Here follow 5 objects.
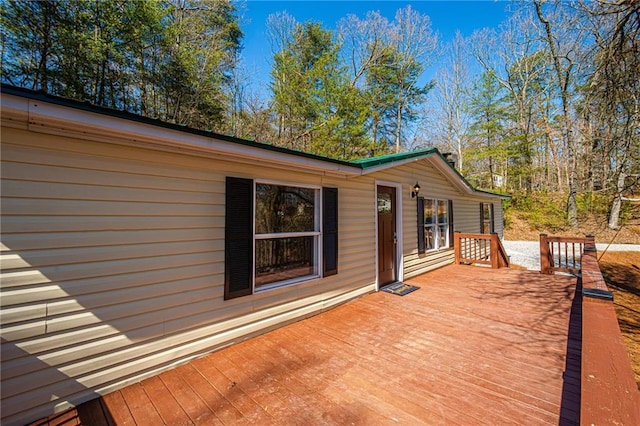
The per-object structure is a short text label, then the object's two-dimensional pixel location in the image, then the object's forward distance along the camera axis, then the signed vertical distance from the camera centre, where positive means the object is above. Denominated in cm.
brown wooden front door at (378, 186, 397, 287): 516 -30
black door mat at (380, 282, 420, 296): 488 -130
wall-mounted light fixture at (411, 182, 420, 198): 590 +67
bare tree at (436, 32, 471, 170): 1777 +877
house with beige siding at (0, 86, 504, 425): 188 -23
